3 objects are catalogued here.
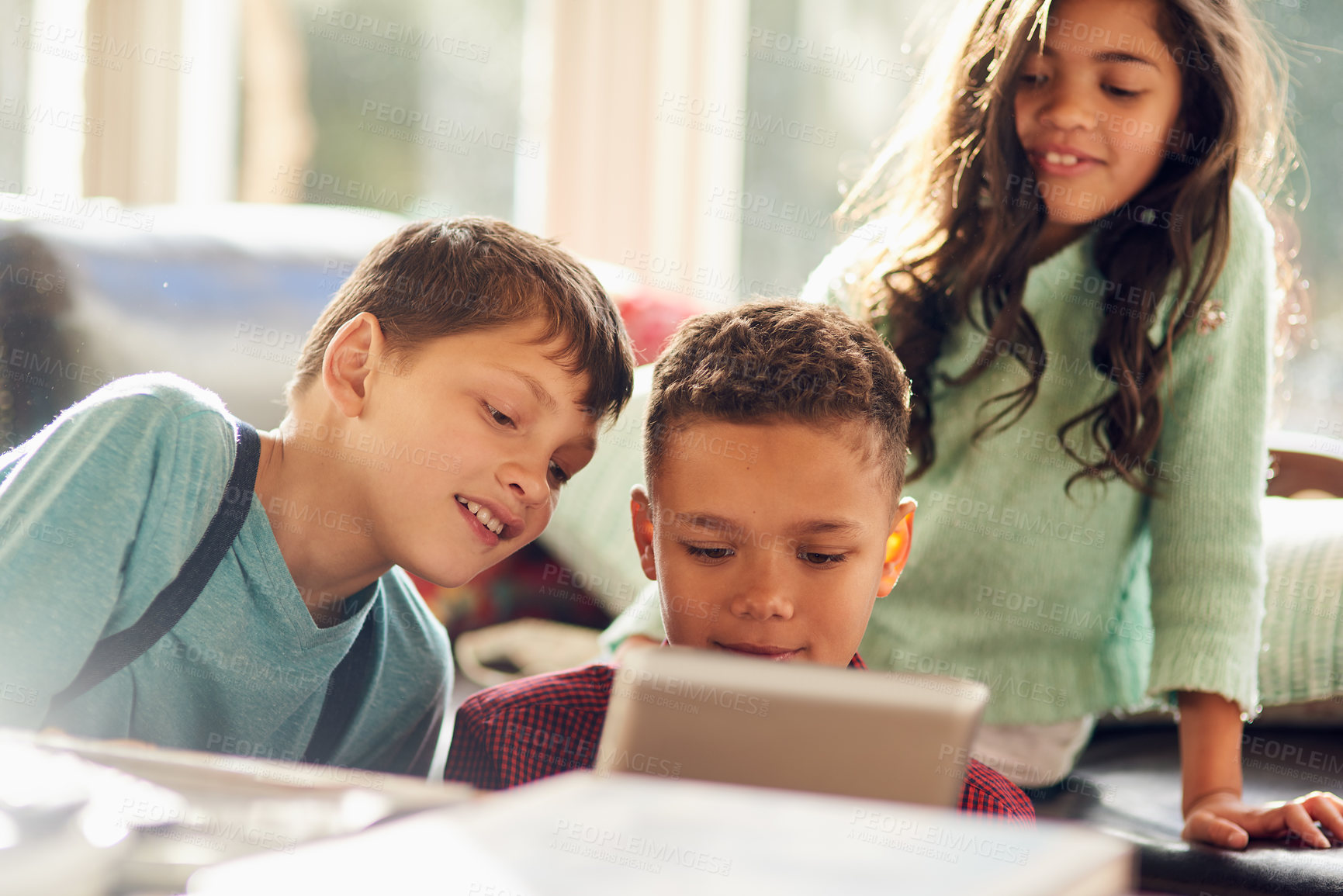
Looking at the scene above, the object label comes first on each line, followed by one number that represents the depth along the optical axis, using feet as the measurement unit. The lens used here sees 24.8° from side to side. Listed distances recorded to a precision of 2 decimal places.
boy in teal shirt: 4.81
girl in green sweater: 5.51
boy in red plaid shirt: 4.98
